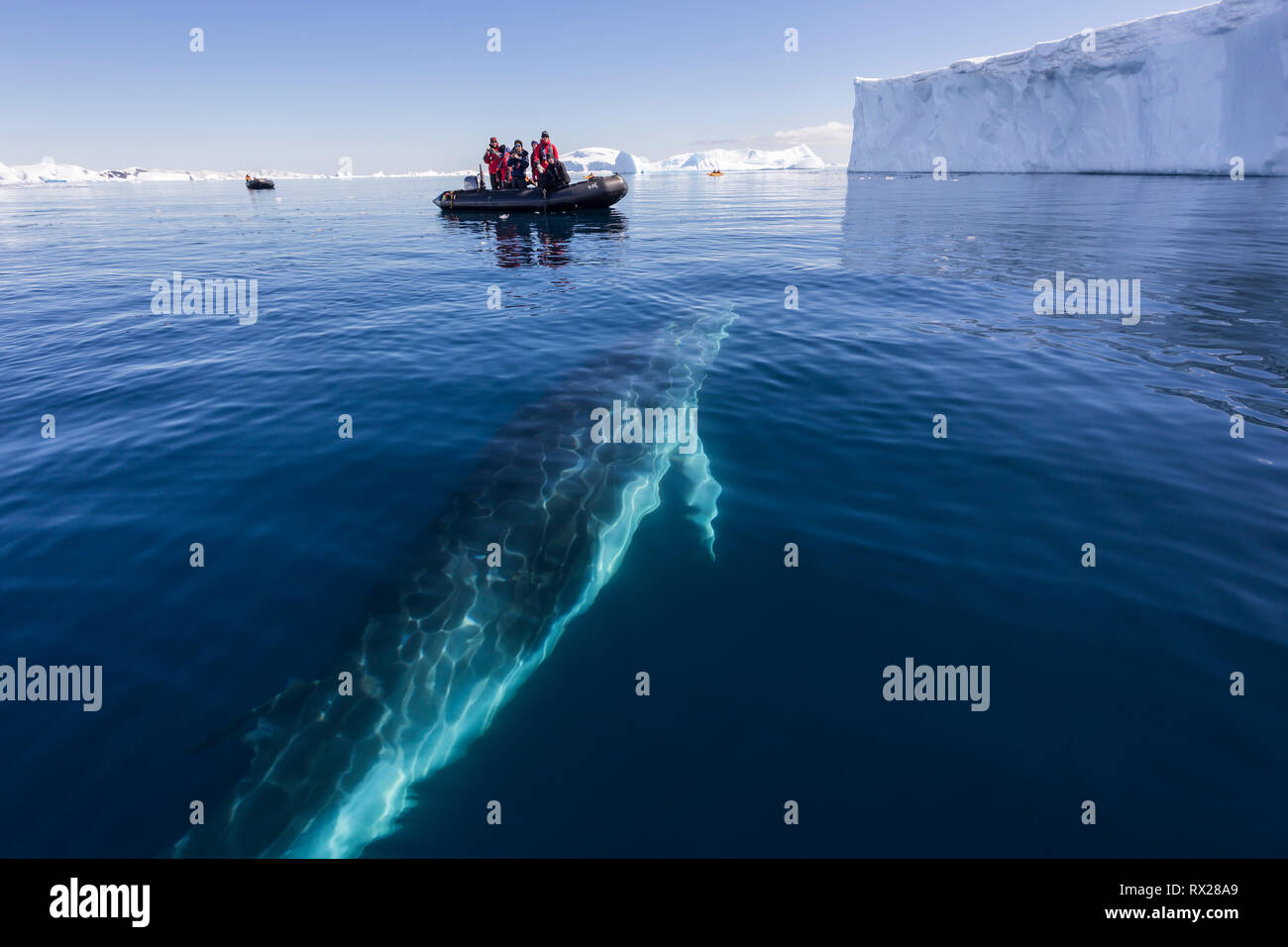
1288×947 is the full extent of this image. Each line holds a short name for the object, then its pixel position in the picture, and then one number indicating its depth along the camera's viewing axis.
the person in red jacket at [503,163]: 44.25
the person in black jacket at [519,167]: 43.19
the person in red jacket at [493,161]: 44.04
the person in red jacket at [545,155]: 39.66
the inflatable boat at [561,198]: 40.28
